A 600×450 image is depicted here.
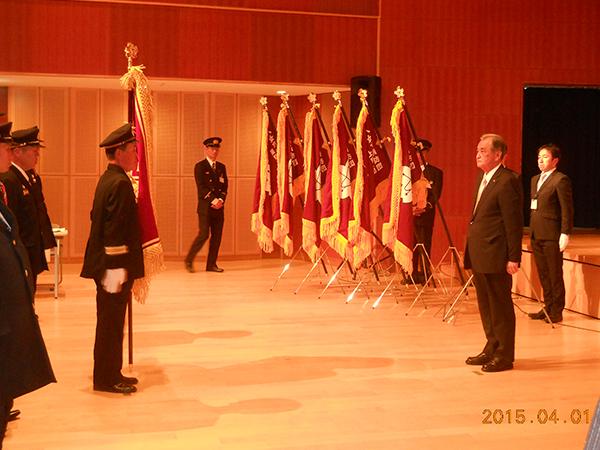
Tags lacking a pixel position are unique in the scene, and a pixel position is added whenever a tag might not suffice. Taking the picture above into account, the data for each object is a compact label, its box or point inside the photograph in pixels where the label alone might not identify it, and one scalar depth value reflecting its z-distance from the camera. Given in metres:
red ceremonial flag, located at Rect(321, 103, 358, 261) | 8.74
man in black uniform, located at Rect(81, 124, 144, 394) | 5.01
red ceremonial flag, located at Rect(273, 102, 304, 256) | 9.71
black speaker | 10.86
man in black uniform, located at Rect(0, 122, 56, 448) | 2.98
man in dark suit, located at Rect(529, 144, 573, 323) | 7.53
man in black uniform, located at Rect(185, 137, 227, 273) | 10.78
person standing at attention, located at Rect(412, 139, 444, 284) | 9.46
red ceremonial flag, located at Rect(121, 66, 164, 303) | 5.45
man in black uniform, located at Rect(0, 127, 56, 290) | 5.75
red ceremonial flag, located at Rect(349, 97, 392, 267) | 8.57
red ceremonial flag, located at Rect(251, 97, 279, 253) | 9.97
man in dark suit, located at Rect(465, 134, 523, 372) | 5.77
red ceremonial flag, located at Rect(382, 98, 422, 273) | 8.02
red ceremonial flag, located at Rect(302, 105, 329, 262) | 9.23
